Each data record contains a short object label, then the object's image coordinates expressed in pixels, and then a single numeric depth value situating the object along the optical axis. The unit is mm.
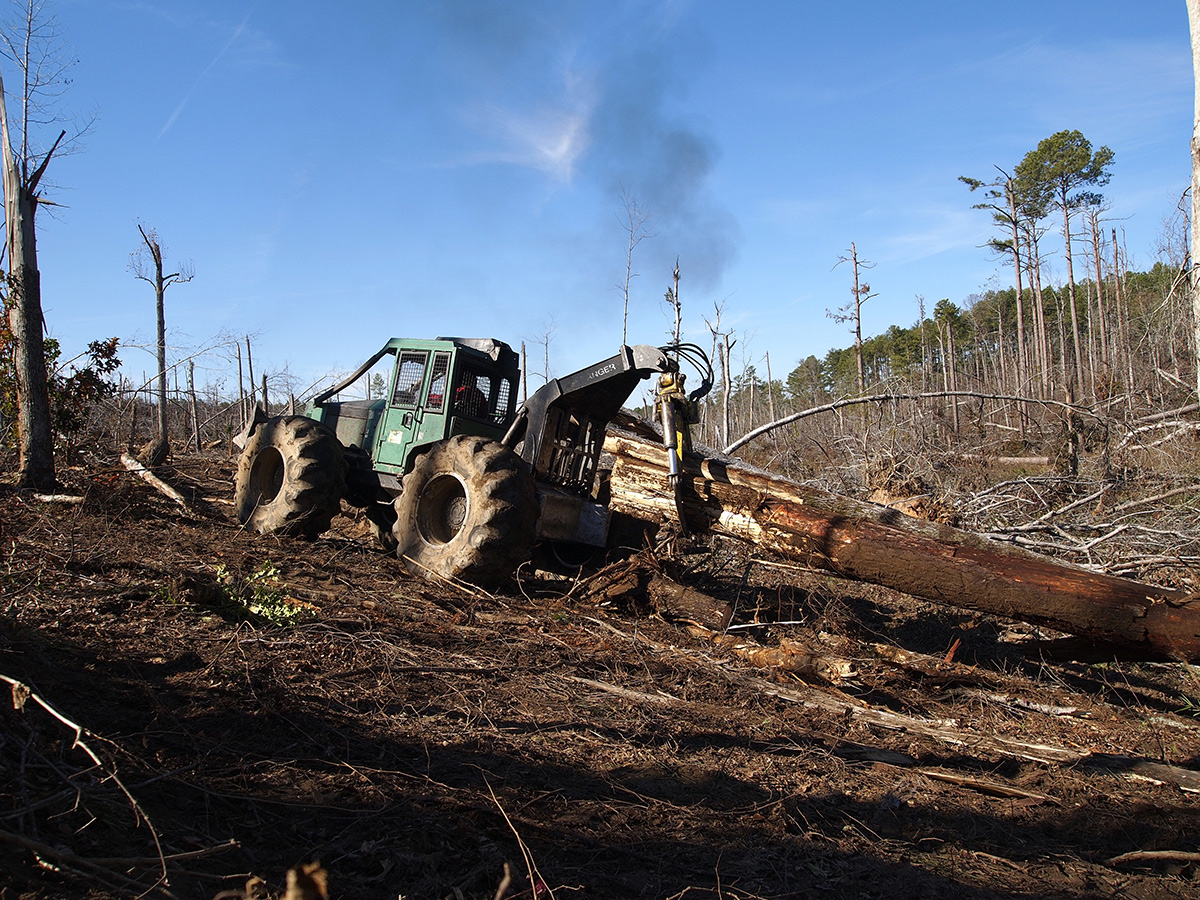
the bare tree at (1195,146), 5820
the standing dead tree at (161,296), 19969
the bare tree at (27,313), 8445
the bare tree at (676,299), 26578
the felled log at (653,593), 6742
